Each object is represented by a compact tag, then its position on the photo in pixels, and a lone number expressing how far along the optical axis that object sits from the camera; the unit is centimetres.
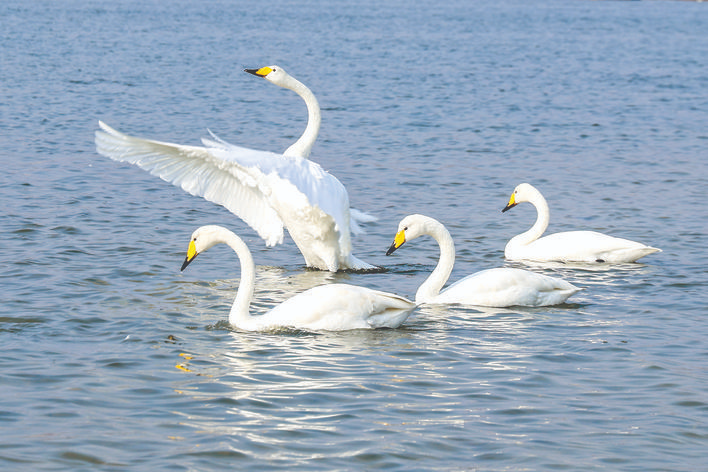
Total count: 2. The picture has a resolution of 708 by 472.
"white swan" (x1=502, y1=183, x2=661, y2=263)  2320
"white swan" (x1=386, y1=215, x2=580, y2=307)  1948
